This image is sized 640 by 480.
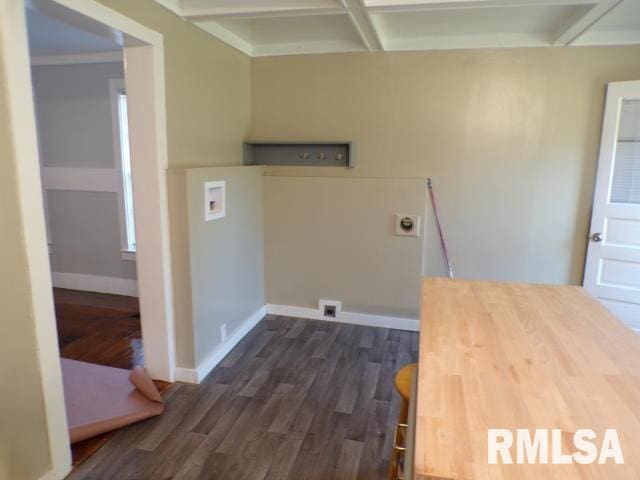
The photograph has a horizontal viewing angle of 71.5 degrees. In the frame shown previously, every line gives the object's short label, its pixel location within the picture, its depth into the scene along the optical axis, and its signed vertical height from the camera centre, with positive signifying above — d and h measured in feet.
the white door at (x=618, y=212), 10.18 -0.92
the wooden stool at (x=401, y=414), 5.62 -3.20
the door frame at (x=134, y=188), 5.38 -0.38
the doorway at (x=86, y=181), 13.25 -0.51
